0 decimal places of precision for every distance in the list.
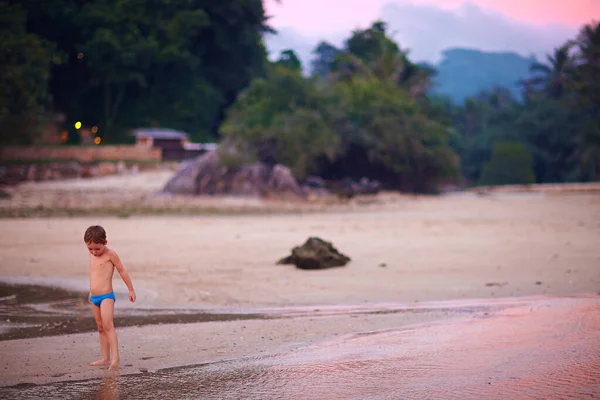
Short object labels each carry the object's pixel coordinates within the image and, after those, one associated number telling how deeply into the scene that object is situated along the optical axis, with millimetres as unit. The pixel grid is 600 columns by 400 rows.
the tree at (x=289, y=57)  62275
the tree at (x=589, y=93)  46062
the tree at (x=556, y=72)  60875
